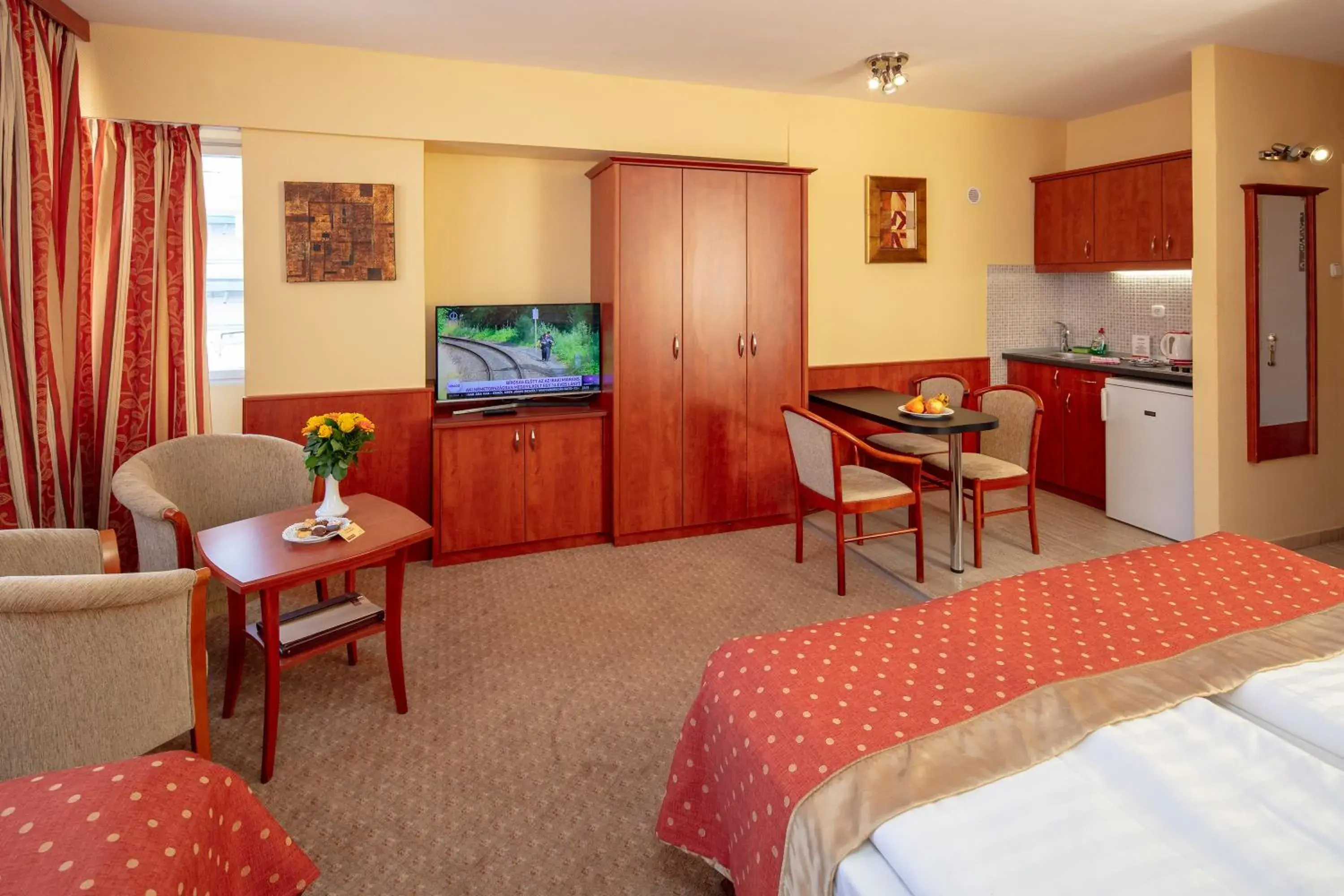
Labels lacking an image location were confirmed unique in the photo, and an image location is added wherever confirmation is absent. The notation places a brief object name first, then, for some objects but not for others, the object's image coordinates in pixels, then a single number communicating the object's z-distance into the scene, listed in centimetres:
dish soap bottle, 545
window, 411
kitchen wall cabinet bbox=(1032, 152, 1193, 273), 463
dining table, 377
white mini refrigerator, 438
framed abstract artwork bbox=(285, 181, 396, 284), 397
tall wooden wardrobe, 438
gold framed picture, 520
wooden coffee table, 235
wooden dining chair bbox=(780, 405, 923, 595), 375
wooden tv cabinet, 421
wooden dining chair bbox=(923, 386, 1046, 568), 411
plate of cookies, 259
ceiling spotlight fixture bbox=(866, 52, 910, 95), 419
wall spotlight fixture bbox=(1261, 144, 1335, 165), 414
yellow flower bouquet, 273
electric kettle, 477
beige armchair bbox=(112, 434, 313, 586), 313
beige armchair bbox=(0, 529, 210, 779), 172
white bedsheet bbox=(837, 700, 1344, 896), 115
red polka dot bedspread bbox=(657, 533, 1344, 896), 140
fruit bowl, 397
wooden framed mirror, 411
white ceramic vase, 277
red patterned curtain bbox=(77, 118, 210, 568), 360
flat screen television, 429
